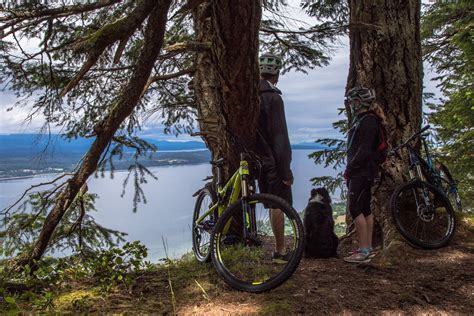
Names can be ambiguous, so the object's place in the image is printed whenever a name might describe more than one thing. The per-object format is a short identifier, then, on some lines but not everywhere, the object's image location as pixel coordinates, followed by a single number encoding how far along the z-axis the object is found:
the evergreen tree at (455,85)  10.65
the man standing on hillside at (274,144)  5.11
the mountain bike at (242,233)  3.88
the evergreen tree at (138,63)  3.96
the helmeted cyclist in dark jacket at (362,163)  5.10
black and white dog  5.64
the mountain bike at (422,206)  5.75
